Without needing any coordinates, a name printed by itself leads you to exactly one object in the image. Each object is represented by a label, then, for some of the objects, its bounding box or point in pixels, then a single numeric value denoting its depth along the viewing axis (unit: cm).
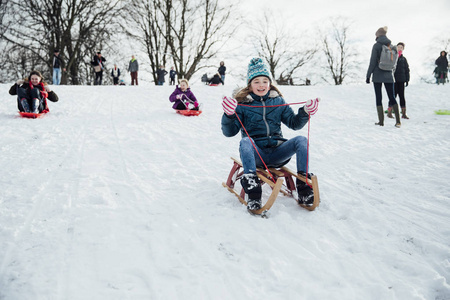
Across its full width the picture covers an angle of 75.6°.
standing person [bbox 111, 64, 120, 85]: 1722
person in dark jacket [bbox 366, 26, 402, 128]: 595
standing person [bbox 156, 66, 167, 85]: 1826
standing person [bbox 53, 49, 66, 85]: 1377
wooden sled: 241
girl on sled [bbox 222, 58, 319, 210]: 267
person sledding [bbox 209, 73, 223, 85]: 1579
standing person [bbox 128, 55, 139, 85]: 1651
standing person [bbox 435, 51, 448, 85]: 1378
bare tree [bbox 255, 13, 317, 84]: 2919
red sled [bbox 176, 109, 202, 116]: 756
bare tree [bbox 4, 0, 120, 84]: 1848
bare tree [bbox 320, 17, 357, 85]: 3275
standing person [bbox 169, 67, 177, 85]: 2034
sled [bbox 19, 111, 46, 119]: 634
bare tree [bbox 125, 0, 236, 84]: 2264
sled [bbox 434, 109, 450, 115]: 729
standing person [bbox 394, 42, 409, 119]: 679
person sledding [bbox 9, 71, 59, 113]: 631
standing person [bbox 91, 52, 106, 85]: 1515
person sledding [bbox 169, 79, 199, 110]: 770
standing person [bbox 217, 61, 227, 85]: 1833
